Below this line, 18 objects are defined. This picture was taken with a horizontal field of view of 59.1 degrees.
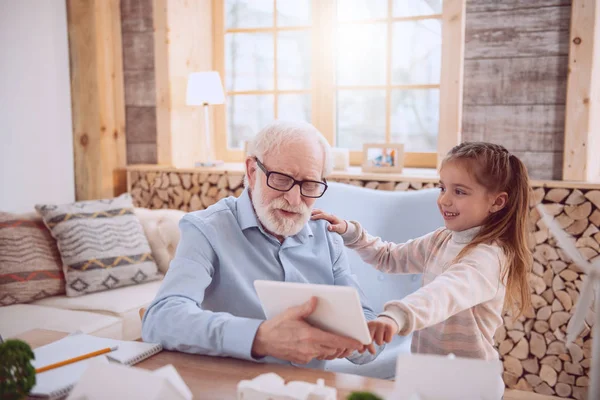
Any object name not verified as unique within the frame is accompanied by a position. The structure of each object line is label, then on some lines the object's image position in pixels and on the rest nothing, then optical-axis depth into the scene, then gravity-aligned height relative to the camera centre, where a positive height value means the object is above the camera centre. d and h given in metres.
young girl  1.40 -0.33
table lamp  3.28 +0.21
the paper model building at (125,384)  0.87 -0.43
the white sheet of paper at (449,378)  0.87 -0.42
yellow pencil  1.09 -0.50
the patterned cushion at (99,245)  2.63 -0.62
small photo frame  2.97 -0.19
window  3.25 +0.35
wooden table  1.03 -0.52
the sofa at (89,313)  2.25 -0.85
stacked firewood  2.46 -0.92
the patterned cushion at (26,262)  2.49 -0.67
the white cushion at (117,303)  2.43 -0.85
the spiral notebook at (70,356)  1.01 -0.50
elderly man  1.30 -0.36
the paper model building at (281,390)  0.90 -0.46
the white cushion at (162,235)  2.97 -0.62
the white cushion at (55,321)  2.22 -0.84
